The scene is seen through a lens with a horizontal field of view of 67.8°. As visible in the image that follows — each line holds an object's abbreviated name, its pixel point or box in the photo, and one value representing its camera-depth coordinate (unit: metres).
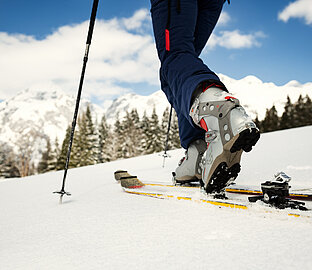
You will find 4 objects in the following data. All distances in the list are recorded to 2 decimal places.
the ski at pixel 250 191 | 0.85
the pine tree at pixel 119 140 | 24.23
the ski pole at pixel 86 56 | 1.22
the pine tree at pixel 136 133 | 25.11
